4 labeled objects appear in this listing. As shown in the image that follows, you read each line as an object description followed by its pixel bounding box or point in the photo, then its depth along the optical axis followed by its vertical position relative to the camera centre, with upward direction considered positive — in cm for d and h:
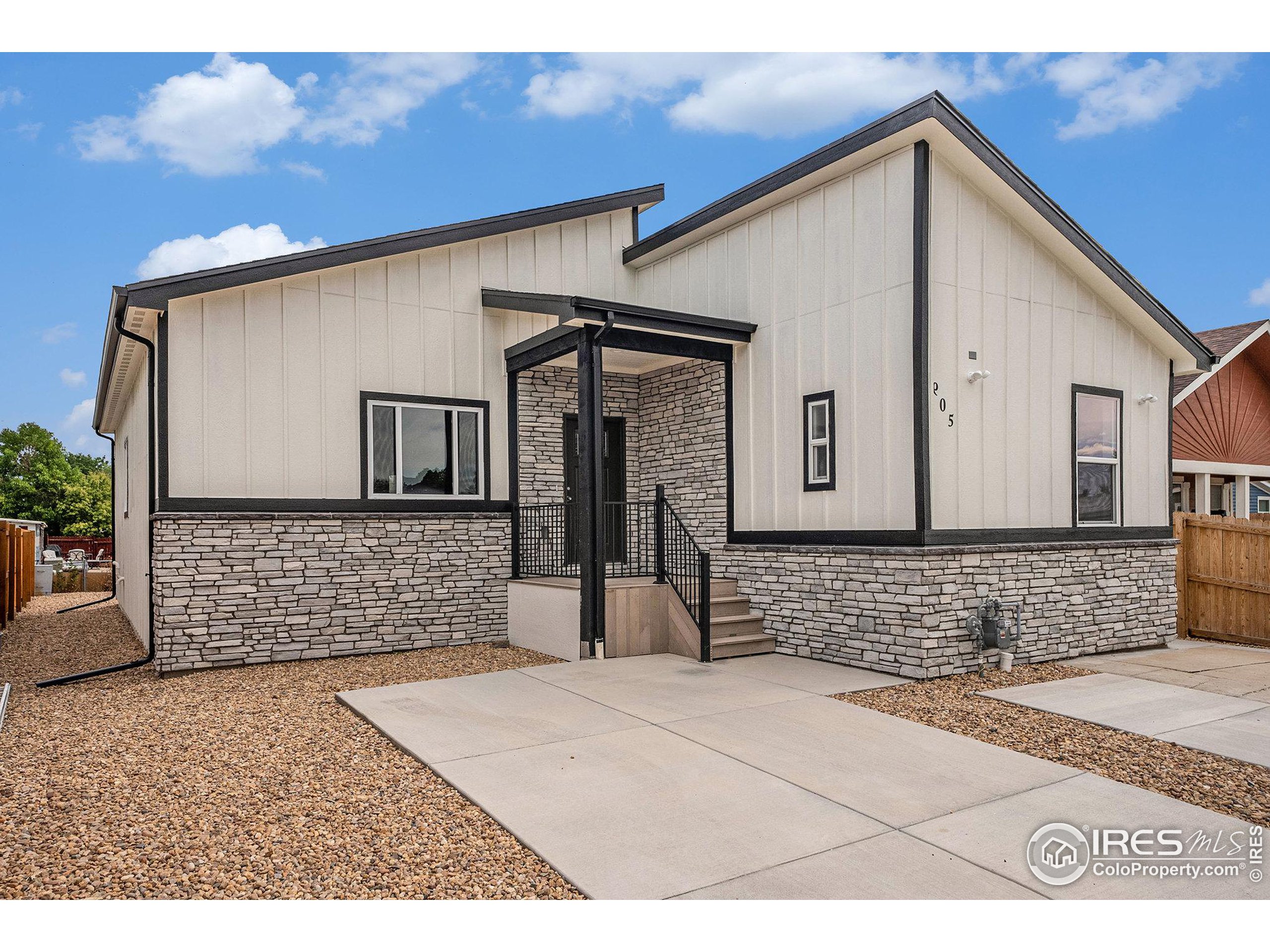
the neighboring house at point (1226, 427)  1280 +84
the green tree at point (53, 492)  3859 +5
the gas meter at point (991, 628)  742 -136
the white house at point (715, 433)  758 +57
